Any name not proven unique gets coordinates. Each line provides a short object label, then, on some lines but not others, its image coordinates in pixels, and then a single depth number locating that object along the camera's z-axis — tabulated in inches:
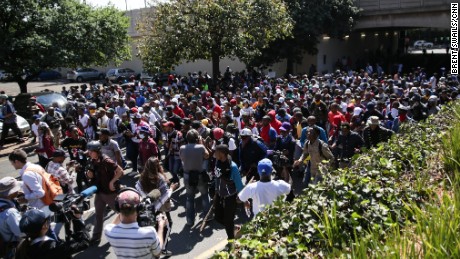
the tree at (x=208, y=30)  724.0
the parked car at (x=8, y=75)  741.6
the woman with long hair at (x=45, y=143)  346.6
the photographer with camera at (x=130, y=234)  148.1
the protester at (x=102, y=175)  248.1
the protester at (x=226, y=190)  238.2
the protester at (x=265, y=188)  201.3
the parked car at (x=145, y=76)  1328.7
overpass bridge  1090.7
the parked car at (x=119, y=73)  1461.5
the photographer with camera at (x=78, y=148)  339.6
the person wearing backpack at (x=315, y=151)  274.8
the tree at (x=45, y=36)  703.5
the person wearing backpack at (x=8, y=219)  183.9
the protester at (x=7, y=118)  542.6
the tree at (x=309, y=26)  1098.7
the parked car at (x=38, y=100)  640.4
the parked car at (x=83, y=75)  1591.3
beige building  1115.8
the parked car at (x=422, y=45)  2480.3
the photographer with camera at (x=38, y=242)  146.0
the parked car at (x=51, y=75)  1732.3
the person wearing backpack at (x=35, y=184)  218.7
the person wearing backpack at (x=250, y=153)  280.4
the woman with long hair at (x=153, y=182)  226.5
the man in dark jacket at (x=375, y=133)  303.6
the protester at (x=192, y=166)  270.8
